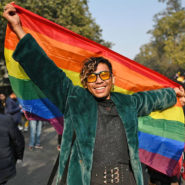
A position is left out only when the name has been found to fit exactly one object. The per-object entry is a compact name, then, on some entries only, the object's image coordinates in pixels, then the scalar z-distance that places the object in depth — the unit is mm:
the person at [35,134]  6867
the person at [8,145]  2785
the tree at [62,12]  11181
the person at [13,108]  7234
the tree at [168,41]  30512
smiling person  1888
